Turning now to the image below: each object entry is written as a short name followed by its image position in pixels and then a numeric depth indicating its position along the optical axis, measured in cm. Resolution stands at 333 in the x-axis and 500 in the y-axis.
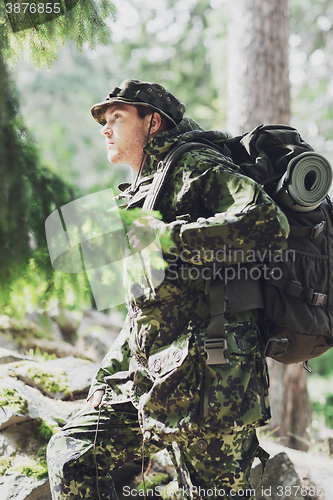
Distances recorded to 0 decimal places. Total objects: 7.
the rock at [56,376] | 378
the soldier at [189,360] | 182
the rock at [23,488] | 256
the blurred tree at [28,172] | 214
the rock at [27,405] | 304
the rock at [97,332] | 674
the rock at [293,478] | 331
